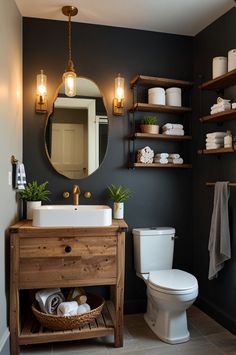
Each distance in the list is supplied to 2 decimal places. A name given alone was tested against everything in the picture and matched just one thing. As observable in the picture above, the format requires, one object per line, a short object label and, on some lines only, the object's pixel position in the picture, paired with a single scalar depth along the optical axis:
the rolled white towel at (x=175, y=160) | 2.85
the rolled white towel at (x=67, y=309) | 2.20
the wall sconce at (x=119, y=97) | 2.71
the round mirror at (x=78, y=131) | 2.68
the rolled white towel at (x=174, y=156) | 2.85
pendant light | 2.41
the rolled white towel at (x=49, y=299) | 2.25
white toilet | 2.20
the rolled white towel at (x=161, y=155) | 2.79
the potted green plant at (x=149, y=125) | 2.75
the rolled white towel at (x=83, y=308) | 2.27
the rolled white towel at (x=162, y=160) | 2.79
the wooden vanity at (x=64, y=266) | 2.10
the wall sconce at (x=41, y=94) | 2.57
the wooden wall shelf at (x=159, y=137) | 2.72
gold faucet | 2.61
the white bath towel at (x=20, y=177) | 2.30
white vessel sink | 2.17
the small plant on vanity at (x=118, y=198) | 2.64
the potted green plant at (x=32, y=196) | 2.49
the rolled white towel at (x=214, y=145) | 2.45
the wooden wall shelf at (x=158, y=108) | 2.72
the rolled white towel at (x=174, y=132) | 2.82
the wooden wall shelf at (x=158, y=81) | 2.69
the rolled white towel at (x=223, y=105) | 2.35
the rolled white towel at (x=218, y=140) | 2.46
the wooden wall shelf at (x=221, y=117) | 2.26
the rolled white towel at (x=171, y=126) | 2.81
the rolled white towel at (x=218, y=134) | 2.45
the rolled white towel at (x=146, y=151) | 2.76
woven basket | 2.13
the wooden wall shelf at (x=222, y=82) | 2.25
